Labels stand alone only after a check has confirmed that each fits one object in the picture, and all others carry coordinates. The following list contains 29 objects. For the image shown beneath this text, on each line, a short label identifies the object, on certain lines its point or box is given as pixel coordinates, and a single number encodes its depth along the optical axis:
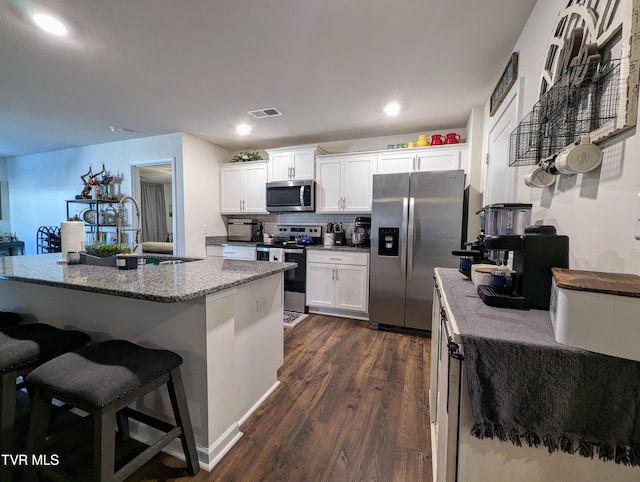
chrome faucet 1.90
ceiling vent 2.97
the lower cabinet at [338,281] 3.33
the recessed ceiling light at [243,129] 3.49
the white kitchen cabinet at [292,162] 3.80
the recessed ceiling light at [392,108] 2.81
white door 1.83
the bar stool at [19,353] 1.22
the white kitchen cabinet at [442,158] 3.13
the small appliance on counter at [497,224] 1.47
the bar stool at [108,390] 0.96
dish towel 3.67
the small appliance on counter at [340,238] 3.79
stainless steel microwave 3.75
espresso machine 0.91
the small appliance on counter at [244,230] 4.41
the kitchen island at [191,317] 1.28
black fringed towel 0.62
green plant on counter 1.84
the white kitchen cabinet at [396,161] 3.32
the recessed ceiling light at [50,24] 1.63
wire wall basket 0.83
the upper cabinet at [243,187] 4.14
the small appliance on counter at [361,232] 3.63
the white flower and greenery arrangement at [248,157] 4.26
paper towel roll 1.87
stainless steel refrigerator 2.85
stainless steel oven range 3.64
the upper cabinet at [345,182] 3.55
